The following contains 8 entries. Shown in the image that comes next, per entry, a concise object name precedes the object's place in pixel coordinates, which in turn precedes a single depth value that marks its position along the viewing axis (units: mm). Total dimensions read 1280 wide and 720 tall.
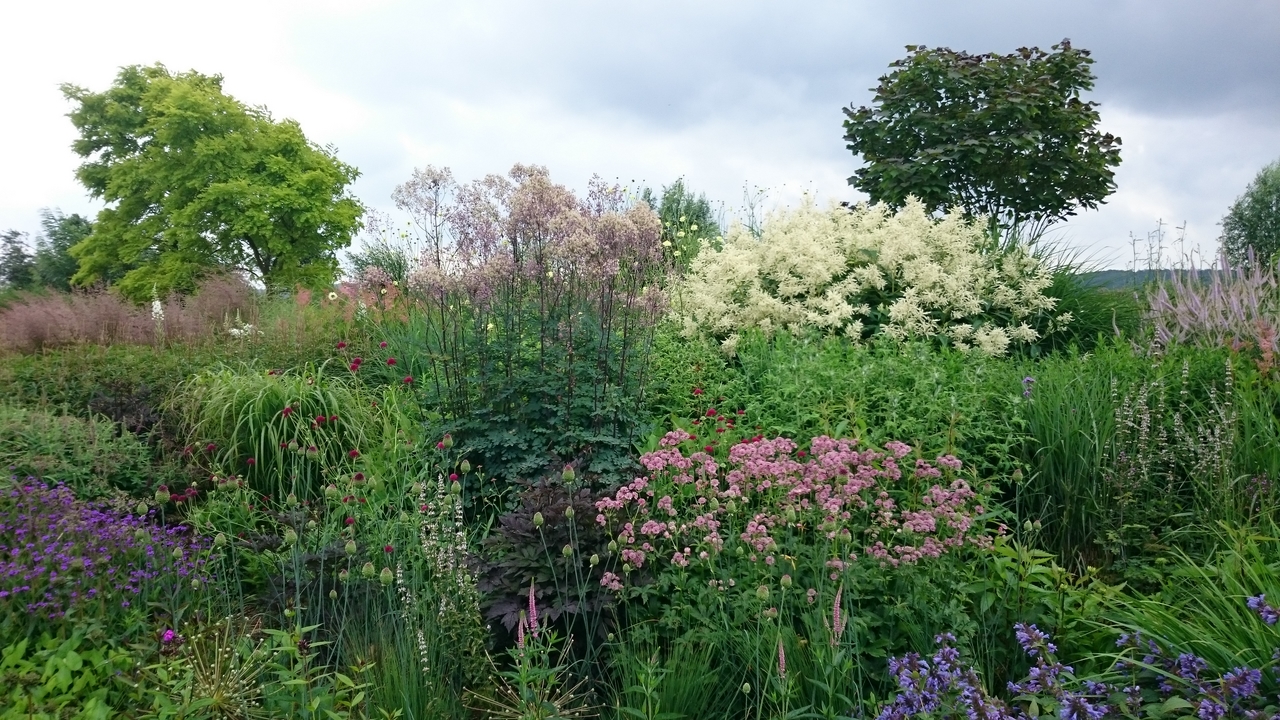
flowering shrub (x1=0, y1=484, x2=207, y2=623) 3510
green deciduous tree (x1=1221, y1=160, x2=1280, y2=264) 26438
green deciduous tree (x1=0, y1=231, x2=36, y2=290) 34094
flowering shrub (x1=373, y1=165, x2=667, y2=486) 4781
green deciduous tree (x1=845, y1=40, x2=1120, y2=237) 11289
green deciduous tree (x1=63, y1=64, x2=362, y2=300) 24453
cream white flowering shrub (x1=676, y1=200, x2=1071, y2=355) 7227
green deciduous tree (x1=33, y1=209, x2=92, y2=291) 33250
